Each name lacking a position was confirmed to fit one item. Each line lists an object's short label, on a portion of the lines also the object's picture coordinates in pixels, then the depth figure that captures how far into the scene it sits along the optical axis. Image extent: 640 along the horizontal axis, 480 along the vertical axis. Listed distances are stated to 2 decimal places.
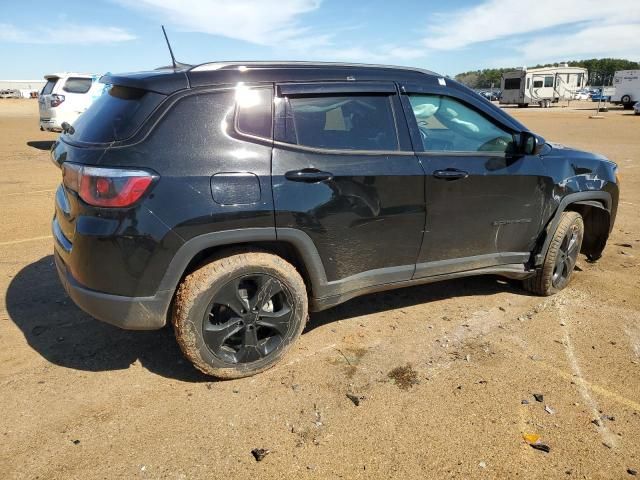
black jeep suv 2.67
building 112.97
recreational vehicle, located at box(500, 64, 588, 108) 43.38
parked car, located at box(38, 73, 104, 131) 14.03
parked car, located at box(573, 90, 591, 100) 48.95
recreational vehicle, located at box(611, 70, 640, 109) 37.79
